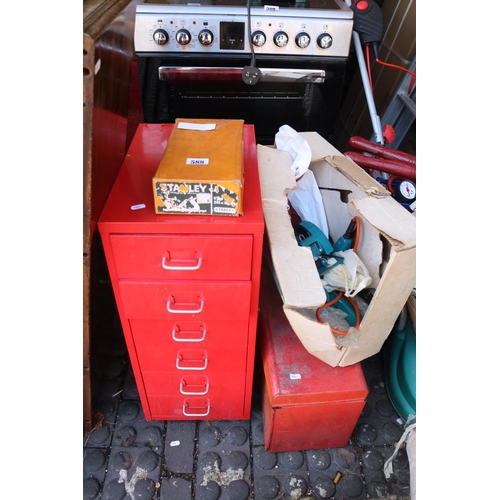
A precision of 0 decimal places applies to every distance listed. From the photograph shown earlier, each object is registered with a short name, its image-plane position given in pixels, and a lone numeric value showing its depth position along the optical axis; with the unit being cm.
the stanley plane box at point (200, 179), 97
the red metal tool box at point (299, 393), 128
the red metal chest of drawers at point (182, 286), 102
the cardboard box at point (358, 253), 111
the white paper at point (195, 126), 122
